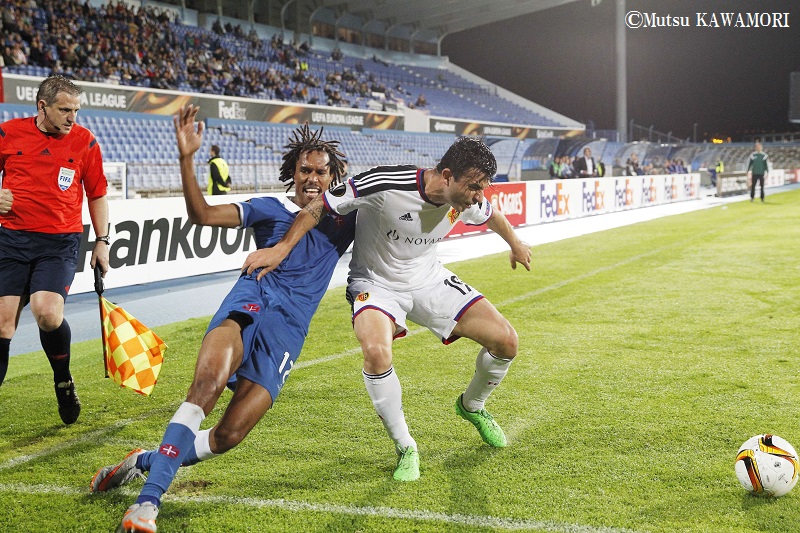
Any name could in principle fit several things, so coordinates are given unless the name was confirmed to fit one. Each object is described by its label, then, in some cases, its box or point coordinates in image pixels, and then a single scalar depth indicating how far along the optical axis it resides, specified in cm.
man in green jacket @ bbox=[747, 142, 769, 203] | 2588
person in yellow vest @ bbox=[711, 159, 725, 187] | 4559
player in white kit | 375
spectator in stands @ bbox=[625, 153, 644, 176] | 3117
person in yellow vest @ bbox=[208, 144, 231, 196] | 1462
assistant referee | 433
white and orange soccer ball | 338
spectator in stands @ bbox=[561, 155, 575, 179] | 2651
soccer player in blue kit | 302
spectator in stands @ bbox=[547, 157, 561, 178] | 2804
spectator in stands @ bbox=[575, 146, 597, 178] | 2389
